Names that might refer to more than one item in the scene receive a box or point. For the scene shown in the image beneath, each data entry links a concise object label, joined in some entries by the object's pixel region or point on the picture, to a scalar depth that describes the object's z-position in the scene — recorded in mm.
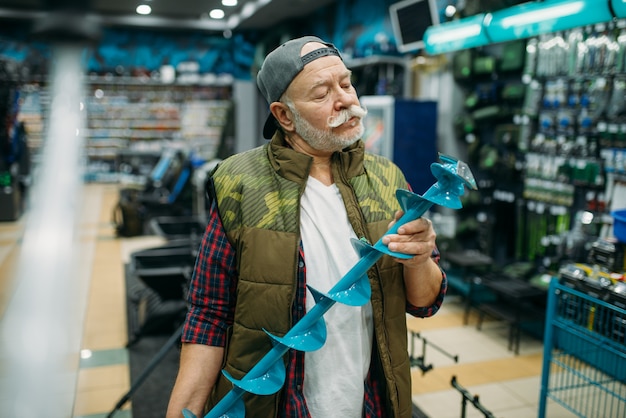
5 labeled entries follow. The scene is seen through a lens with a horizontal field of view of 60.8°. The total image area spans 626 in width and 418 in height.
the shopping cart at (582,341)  2330
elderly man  1231
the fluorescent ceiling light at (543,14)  3020
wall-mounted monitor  5254
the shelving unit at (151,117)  15188
